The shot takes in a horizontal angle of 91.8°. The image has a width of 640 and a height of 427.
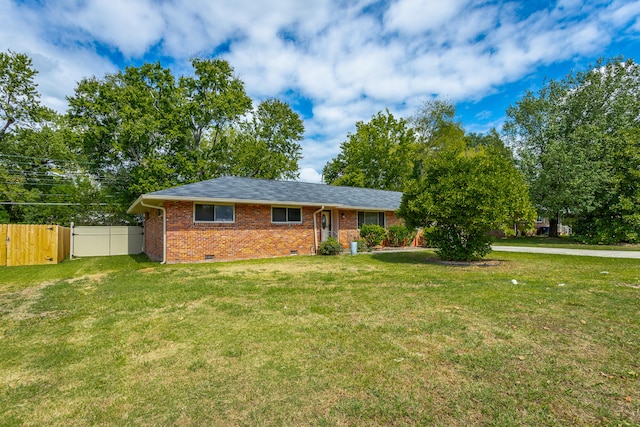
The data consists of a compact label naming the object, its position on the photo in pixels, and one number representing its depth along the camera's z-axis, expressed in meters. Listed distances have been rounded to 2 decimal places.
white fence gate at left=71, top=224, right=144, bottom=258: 16.19
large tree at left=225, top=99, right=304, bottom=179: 29.00
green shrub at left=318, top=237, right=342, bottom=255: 14.60
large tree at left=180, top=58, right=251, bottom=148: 26.56
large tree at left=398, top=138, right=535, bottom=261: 10.29
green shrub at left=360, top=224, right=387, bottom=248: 16.88
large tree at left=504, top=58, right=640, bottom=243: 18.86
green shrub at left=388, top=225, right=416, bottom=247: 17.70
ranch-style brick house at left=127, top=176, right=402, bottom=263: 12.10
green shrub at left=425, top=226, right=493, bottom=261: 11.34
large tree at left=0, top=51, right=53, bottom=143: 23.16
